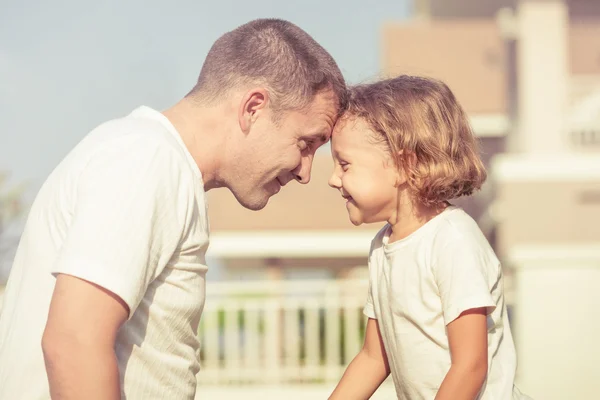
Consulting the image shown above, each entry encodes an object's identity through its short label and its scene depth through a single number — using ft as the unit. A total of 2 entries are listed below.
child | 8.50
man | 6.66
